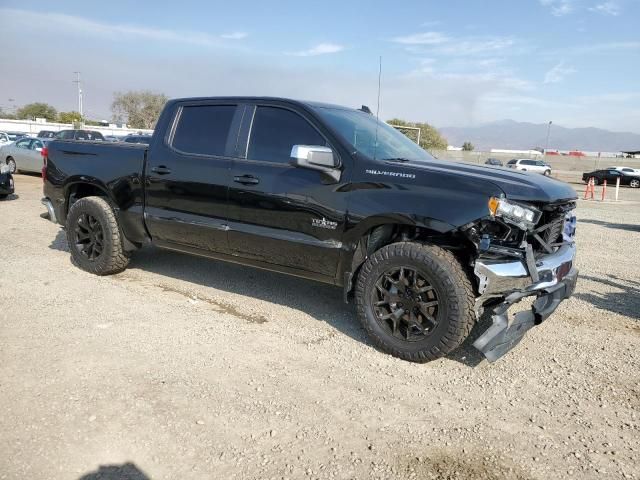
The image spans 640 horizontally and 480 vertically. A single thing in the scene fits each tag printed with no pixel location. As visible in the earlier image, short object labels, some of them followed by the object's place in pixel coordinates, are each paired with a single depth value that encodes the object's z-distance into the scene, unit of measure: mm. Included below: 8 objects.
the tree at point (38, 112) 99375
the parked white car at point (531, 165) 41344
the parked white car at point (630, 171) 34209
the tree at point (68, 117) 90750
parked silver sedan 18781
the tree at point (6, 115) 103419
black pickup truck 3717
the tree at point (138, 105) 84625
